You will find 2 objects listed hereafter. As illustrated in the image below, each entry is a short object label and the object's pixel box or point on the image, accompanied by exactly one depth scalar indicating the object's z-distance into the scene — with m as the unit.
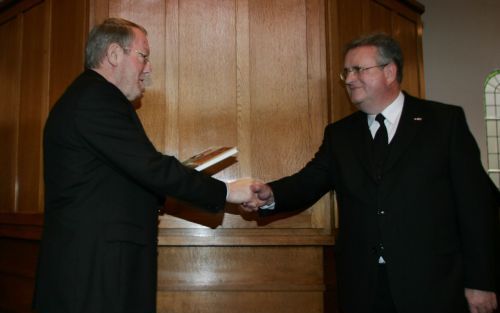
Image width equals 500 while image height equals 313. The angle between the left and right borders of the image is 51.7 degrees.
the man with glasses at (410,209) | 2.24
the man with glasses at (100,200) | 2.01
